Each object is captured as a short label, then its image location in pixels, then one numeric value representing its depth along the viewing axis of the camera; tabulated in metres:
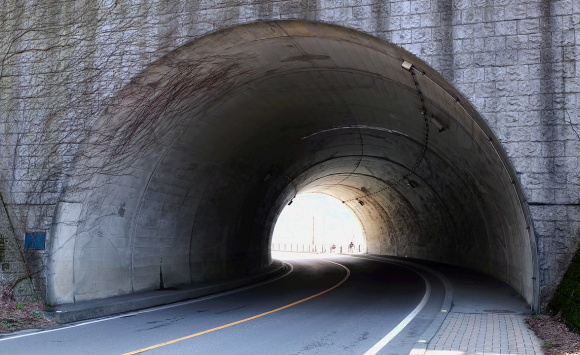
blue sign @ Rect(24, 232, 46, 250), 11.67
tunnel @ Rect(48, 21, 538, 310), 11.37
